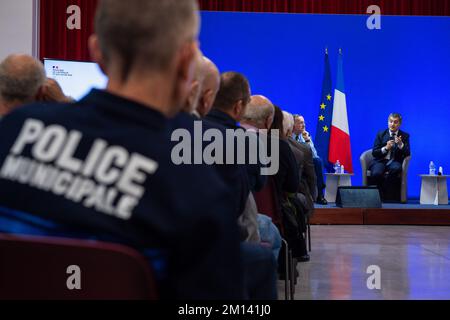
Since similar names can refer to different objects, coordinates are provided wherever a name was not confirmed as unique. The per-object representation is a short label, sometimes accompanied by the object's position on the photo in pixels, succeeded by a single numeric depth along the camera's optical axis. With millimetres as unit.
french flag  9602
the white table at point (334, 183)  9055
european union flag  9656
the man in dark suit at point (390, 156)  8711
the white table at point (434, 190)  8797
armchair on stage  8719
